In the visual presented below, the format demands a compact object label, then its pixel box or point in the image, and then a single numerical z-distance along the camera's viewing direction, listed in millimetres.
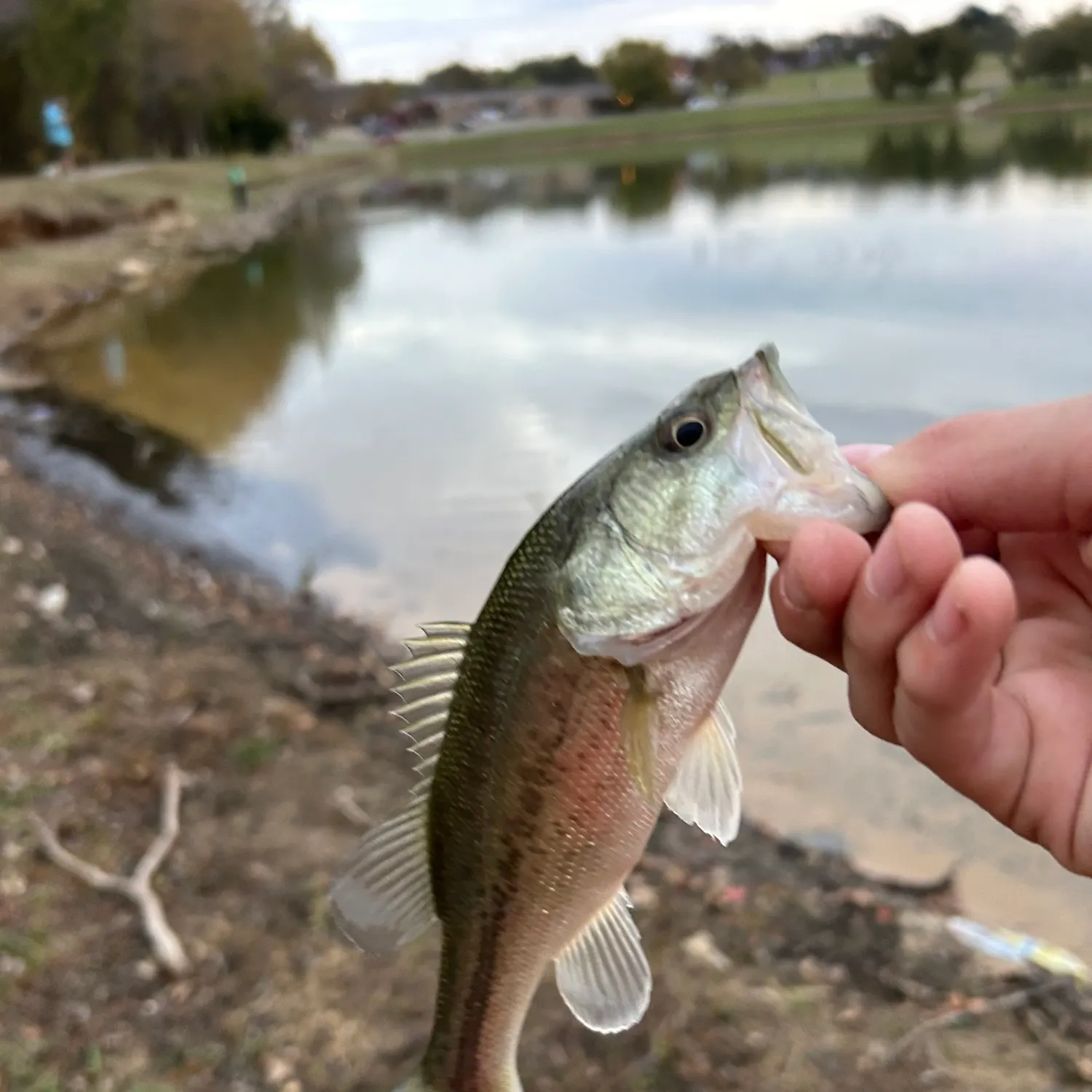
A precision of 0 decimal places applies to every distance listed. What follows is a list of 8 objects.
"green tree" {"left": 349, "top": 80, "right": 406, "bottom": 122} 102250
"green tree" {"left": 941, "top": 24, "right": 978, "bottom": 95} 59406
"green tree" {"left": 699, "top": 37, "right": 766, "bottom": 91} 82188
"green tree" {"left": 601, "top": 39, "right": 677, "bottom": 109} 87125
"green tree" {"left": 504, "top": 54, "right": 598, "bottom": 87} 105500
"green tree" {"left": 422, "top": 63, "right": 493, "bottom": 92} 110562
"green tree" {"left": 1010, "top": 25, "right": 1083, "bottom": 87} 50812
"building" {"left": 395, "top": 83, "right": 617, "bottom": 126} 98000
